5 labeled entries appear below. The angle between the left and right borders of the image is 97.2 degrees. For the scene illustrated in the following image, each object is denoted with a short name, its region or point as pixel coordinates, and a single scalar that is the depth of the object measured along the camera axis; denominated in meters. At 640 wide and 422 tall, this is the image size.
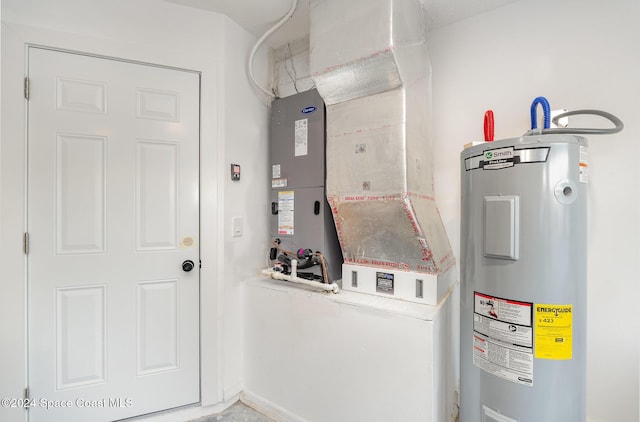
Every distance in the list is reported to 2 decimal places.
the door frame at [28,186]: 1.45
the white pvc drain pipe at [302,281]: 1.56
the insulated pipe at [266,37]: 1.75
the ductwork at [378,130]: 1.36
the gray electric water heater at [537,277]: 1.02
